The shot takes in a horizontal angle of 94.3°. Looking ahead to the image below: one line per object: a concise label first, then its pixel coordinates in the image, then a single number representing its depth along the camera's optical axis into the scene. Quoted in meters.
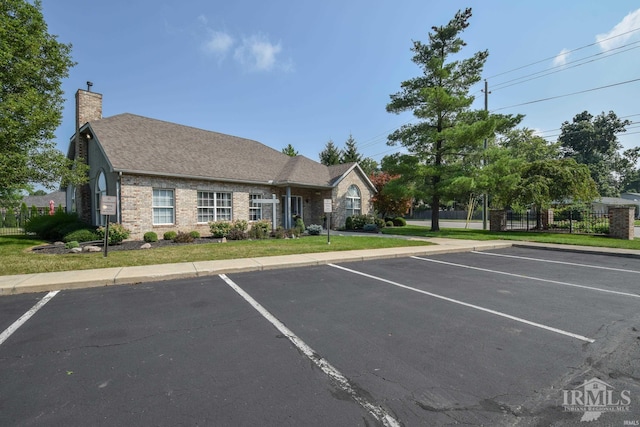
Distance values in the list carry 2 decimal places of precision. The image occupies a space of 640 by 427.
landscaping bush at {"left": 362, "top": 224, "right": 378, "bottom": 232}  20.84
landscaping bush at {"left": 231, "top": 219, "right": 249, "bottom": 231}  16.38
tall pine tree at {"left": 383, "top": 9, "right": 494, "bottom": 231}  18.17
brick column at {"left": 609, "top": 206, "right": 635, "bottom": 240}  15.55
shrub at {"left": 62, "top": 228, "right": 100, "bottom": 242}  13.11
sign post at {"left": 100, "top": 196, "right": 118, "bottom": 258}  9.48
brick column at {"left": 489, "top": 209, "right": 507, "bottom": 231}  20.84
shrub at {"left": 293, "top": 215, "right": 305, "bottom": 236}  18.23
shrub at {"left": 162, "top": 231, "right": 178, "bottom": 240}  14.38
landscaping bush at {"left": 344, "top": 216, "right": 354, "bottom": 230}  21.79
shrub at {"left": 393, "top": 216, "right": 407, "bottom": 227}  27.42
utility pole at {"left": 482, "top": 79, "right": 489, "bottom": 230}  22.66
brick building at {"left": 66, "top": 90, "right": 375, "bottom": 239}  14.21
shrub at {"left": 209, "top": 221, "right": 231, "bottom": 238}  15.70
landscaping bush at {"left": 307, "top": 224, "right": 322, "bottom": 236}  18.47
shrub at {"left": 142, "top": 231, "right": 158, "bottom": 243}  13.59
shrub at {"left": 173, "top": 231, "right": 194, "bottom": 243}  13.93
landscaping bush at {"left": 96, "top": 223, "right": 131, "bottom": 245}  12.72
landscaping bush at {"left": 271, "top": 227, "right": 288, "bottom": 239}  16.41
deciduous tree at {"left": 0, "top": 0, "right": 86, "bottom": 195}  12.02
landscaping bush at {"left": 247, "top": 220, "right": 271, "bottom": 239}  16.22
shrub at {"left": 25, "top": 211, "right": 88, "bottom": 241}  14.86
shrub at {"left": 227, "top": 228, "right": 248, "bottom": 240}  15.66
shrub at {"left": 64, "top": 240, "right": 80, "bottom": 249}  12.08
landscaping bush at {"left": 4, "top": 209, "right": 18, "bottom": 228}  28.63
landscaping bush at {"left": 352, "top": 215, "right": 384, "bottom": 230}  21.75
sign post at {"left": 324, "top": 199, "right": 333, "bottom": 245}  12.99
